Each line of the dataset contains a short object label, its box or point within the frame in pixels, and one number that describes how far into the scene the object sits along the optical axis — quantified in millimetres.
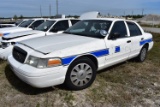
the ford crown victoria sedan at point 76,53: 3285
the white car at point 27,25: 8766
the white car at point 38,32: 5849
